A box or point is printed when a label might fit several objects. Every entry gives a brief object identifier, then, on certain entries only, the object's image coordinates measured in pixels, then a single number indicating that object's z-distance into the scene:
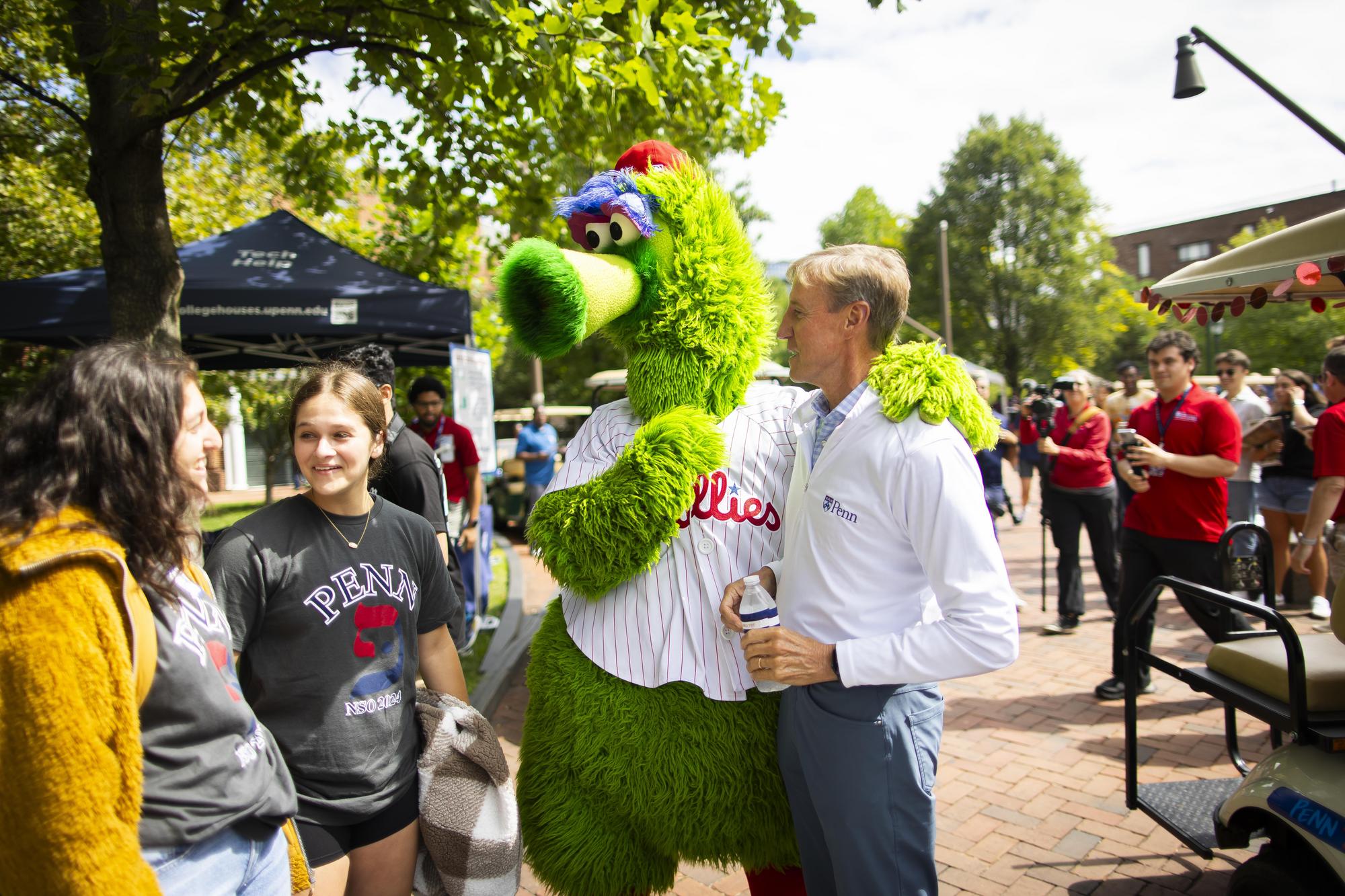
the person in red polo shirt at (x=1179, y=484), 4.19
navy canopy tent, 5.66
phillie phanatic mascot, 2.08
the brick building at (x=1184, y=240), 42.38
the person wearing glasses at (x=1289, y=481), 6.33
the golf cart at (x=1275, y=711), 2.20
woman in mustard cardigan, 1.16
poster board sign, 6.72
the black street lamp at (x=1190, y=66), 7.00
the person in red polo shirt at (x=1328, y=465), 4.70
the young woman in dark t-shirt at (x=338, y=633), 1.88
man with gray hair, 1.69
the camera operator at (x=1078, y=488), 5.82
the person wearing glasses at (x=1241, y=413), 6.89
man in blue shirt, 11.12
